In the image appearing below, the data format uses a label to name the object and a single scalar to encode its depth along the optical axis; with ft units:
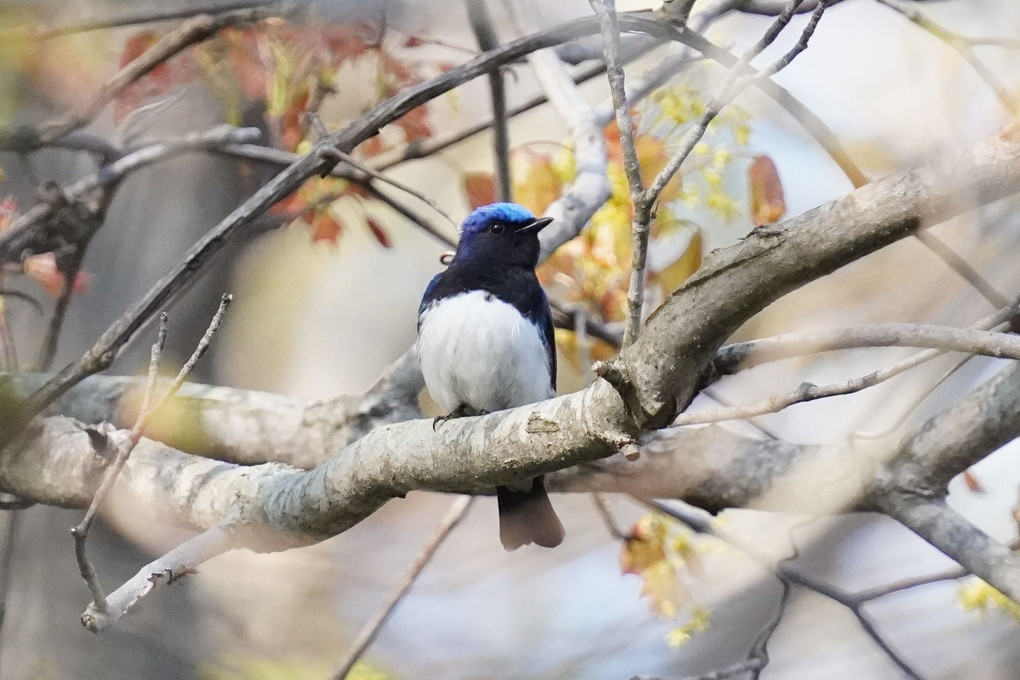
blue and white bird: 21.50
